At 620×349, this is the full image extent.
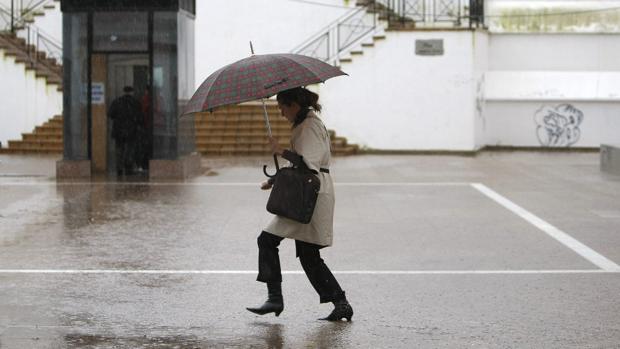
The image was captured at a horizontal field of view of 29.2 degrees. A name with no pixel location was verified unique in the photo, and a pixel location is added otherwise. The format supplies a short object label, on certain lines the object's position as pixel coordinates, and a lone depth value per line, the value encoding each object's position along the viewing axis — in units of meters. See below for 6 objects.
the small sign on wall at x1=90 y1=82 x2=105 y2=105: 22.64
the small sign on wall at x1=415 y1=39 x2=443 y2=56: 29.59
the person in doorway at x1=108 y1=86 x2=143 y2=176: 22.47
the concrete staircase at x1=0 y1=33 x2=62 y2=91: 31.00
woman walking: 8.34
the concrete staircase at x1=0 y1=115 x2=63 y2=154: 29.88
